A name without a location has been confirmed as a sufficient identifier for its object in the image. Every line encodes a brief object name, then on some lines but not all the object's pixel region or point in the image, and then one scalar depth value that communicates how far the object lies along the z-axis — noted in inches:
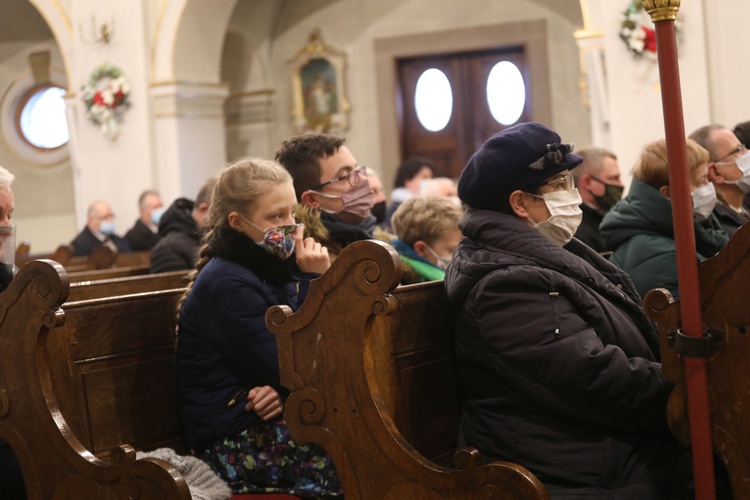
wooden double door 504.1
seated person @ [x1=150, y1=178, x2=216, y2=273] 244.7
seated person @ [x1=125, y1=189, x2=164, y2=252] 413.1
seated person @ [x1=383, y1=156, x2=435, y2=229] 366.6
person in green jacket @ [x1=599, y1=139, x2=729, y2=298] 150.3
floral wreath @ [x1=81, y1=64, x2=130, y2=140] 458.9
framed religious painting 524.7
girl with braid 124.9
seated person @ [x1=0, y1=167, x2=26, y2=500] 133.0
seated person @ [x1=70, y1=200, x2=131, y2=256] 426.0
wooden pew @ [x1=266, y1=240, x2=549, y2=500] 107.4
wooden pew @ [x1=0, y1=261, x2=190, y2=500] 120.9
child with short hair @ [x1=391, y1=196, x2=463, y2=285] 169.5
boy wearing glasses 155.4
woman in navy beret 105.2
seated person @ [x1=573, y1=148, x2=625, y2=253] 222.5
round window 621.3
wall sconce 461.1
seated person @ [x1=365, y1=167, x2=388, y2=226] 248.5
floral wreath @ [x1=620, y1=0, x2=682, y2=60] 336.5
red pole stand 88.2
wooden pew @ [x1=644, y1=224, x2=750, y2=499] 91.8
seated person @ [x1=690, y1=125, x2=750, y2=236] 189.6
